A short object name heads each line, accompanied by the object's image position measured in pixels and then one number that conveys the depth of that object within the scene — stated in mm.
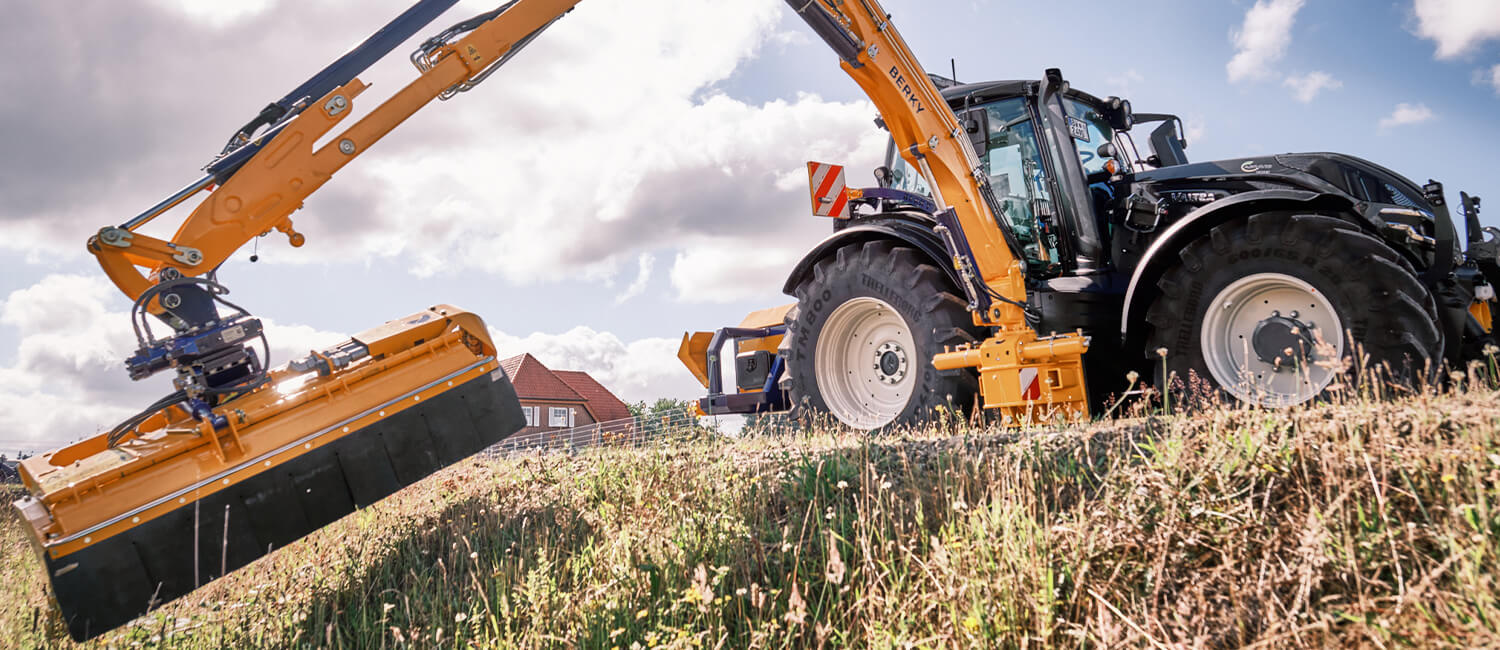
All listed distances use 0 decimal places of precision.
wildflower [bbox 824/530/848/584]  2822
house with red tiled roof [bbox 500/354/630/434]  34528
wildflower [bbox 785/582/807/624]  2674
